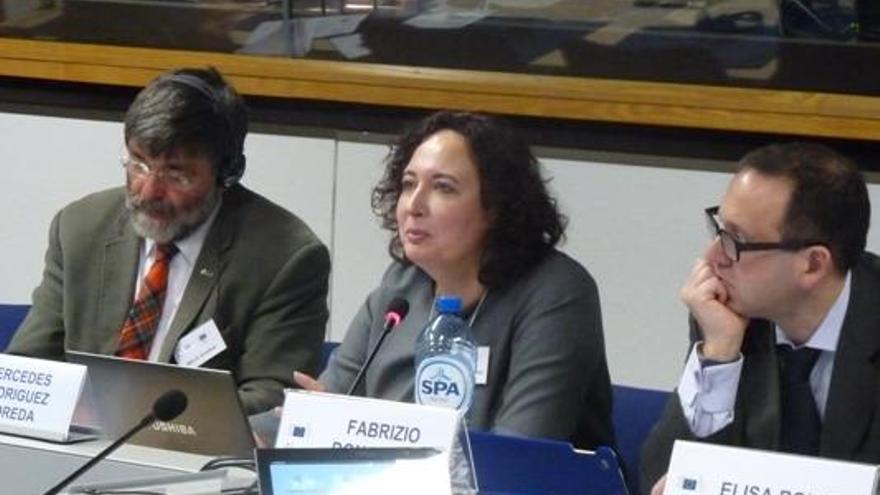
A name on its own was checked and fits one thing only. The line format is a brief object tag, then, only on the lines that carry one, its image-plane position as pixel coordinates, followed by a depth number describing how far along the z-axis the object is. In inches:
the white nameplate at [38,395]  194.0
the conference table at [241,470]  171.2
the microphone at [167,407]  173.9
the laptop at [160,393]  188.7
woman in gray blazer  215.0
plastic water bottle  202.6
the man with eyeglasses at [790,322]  193.5
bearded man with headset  239.6
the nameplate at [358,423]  170.8
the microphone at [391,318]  199.9
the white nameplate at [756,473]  155.1
